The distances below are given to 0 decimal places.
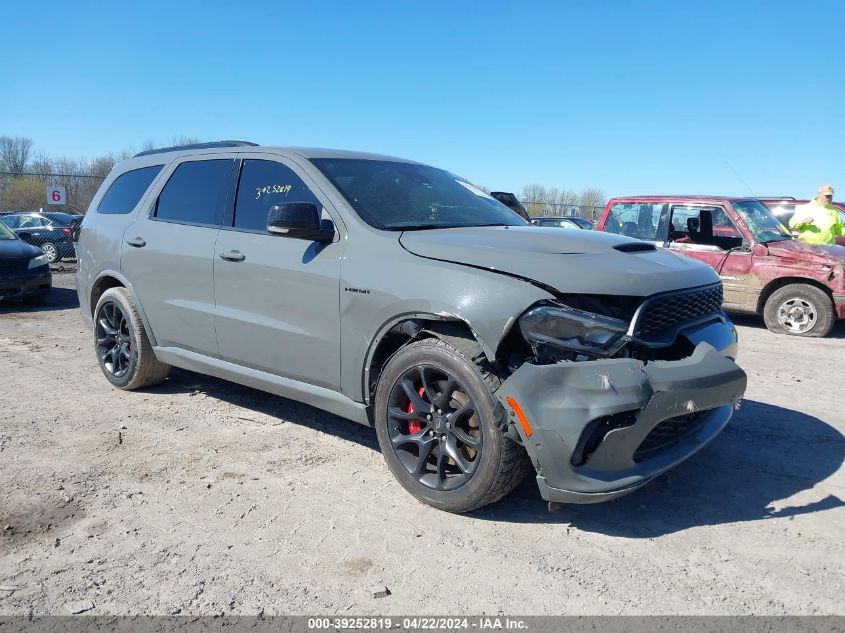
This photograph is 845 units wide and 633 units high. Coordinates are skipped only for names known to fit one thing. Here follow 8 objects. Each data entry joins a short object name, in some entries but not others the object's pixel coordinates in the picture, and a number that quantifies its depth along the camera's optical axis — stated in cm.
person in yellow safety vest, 898
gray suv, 280
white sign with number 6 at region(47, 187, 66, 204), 2020
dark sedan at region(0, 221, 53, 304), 988
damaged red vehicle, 830
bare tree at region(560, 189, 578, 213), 3896
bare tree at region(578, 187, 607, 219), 3818
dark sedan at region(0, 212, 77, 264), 1667
